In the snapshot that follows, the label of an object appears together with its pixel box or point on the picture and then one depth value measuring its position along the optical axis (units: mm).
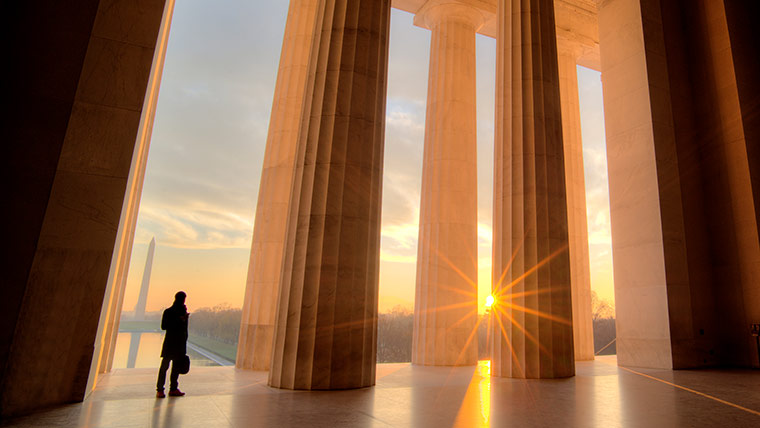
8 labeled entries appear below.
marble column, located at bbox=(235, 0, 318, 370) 32375
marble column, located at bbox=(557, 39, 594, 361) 50344
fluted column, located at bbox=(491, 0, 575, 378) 30422
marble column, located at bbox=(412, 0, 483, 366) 42906
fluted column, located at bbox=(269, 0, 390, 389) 23031
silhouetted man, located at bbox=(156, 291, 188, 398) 19734
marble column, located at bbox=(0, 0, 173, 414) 16766
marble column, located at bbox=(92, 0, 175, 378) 28391
